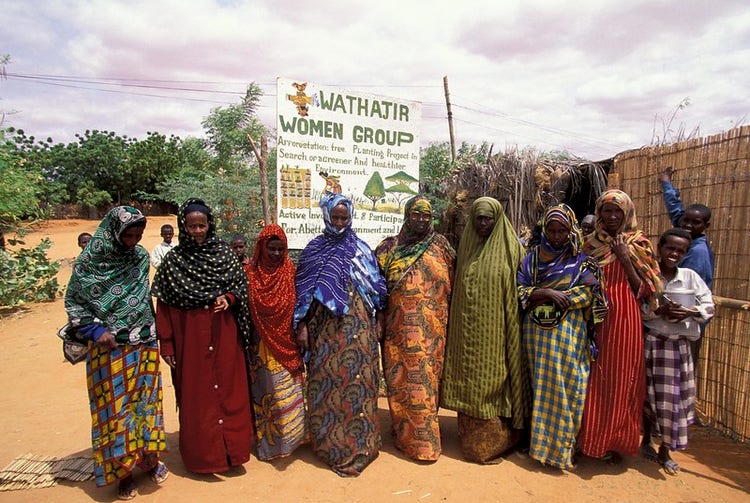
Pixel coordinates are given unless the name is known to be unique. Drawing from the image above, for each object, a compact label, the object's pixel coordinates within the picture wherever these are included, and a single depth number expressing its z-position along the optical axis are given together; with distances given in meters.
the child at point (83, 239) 6.62
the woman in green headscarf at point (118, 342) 2.58
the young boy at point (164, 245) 6.74
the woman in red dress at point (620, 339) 2.85
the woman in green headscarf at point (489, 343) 2.99
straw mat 2.89
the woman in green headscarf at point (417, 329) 3.10
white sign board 4.28
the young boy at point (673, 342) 2.85
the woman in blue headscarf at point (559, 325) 2.80
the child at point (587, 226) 4.75
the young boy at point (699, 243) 3.21
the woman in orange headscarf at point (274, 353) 3.01
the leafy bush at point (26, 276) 8.41
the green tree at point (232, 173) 6.31
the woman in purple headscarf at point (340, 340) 3.03
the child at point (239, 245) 5.09
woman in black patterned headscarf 2.74
